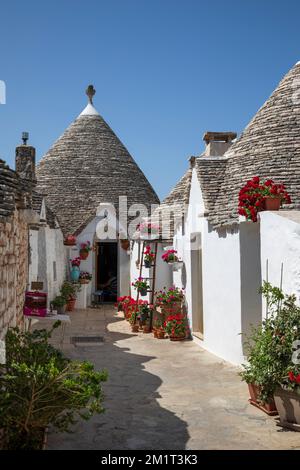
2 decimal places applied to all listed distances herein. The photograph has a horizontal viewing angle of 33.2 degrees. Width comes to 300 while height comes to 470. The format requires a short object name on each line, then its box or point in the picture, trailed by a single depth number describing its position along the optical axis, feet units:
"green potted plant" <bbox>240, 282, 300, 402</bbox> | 19.02
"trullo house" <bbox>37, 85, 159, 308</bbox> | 63.87
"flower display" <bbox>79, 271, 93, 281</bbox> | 61.41
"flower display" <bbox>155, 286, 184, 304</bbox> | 41.83
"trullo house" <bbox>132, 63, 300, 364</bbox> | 24.41
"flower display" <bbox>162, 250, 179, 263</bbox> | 42.91
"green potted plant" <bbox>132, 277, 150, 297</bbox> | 46.75
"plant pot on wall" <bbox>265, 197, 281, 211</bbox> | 25.66
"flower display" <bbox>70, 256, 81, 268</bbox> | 62.23
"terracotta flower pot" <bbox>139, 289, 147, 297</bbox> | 46.75
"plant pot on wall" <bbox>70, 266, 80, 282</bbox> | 61.11
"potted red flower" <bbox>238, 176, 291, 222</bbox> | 25.77
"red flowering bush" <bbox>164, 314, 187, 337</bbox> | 39.45
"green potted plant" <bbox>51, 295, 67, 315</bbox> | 50.37
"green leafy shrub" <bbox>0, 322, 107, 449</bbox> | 15.28
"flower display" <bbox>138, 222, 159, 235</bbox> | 48.60
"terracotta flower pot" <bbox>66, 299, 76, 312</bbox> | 57.26
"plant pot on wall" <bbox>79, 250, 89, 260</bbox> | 62.95
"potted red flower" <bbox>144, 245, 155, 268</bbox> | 47.24
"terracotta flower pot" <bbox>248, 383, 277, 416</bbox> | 20.39
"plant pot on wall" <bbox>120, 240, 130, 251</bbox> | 62.95
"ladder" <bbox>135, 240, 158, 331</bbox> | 45.06
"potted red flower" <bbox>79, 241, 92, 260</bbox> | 62.90
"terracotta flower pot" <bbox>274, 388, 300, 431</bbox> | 18.34
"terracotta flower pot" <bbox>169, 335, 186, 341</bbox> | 39.32
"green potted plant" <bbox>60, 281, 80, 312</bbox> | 55.67
